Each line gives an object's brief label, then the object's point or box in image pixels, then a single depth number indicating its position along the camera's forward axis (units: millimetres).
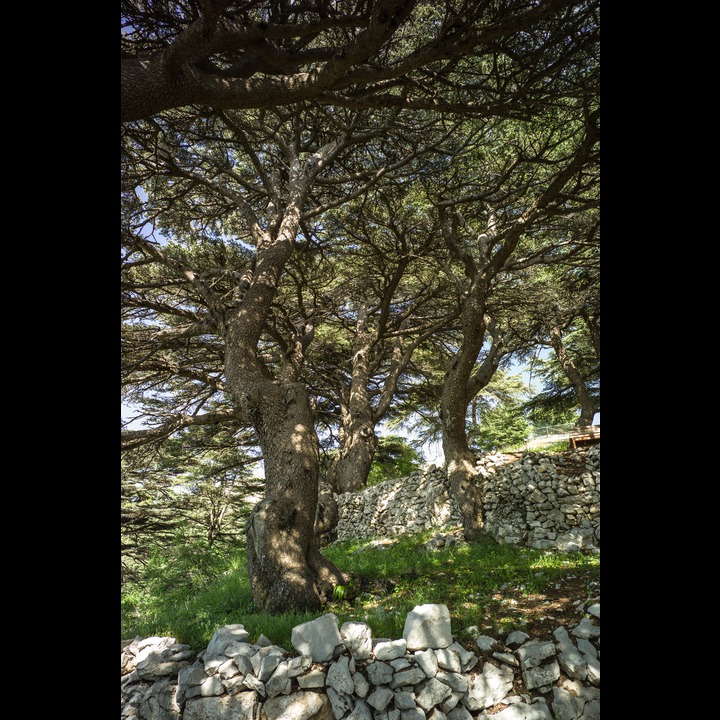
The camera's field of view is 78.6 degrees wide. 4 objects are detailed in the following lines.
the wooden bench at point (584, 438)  12375
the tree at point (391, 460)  18516
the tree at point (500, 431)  22500
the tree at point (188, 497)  12648
